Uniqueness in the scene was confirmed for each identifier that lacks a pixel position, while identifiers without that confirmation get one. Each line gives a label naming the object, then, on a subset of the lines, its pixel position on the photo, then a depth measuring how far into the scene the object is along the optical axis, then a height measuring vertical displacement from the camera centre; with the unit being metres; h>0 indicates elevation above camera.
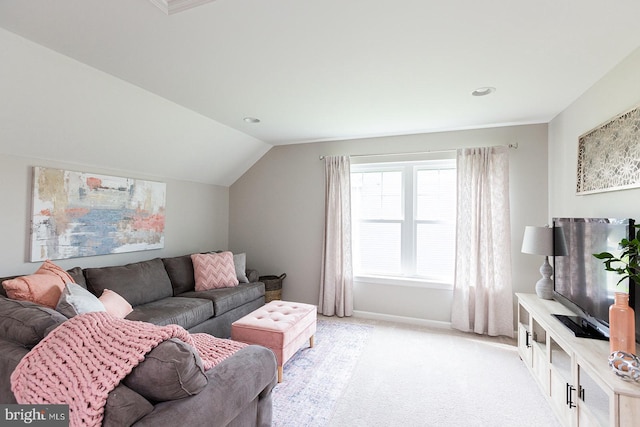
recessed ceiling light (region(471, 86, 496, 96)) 2.54 +1.12
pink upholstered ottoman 2.53 -0.97
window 3.87 +0.01
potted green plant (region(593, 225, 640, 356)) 1.59 -0.47
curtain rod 3.49 +0.88
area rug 2.12 -1.36
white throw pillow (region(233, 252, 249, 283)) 4.00 -0.66
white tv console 1.39 -0.89
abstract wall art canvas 2.73 +0.01
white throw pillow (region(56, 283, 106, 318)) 1.92 -0.57
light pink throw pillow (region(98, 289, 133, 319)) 2.44 -0.73
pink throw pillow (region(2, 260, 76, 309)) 2.07 -0.51
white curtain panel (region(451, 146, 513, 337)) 3.46 -0.27
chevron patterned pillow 3.67 -0.67
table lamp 2.56 -0.21
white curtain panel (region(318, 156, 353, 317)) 4.14 -0.35
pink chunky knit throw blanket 1.07 -0.56
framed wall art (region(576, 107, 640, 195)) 1.93 +0.49
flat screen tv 1.82 -0.36
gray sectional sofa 1.14 -0.76
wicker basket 4.30 -1.00
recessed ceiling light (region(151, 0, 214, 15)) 1.52 +1.08
